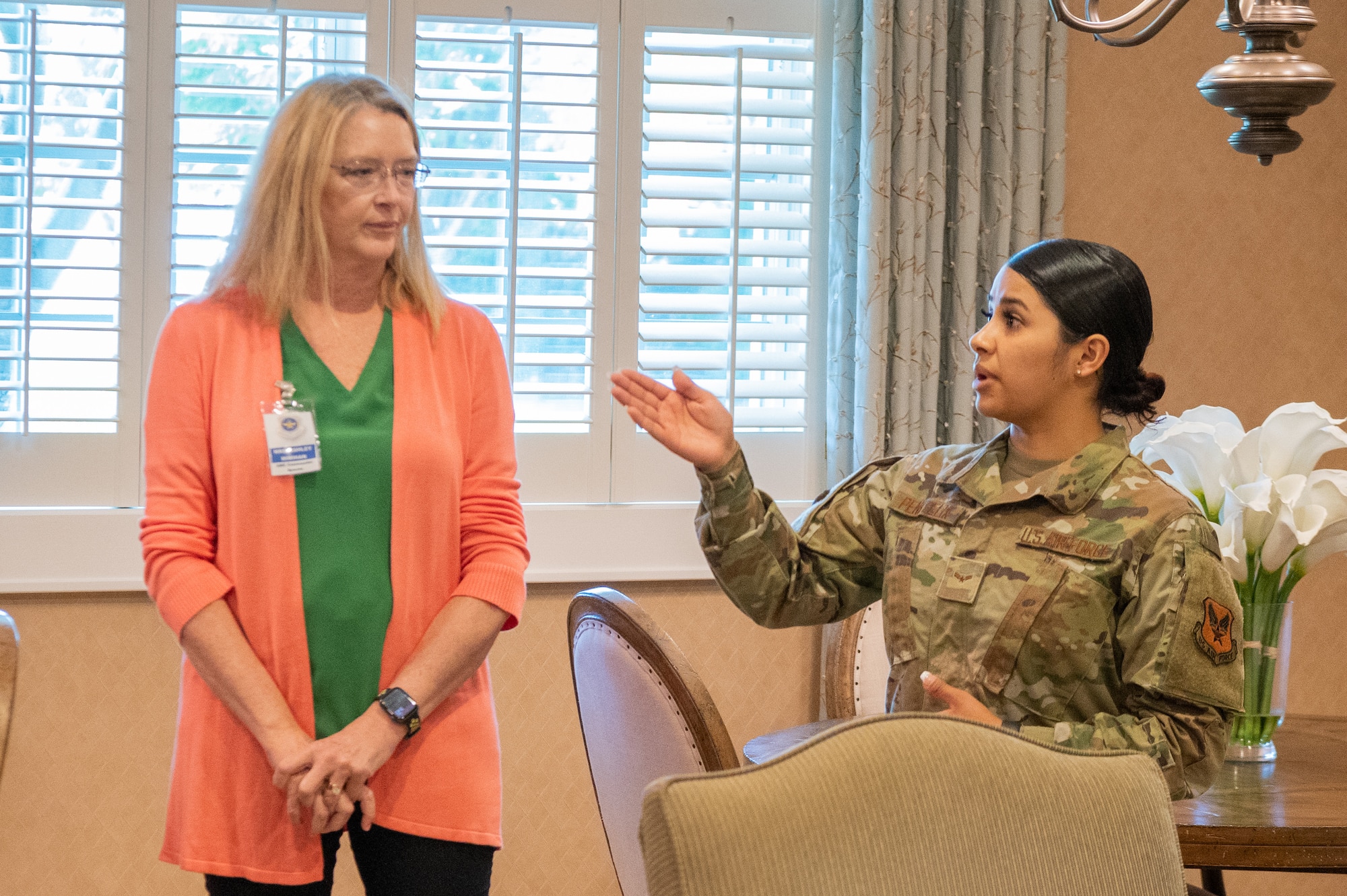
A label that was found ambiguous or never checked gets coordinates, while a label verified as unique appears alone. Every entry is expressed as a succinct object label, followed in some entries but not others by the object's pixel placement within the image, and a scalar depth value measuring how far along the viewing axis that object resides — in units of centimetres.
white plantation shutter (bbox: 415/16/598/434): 479
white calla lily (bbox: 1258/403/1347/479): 395
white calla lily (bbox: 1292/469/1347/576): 393
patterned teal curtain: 484
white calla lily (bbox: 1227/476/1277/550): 390
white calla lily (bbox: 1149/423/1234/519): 398
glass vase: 396
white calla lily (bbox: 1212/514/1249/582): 393
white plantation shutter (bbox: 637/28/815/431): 490
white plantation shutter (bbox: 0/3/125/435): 461
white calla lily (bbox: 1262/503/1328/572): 390
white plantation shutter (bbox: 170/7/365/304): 466
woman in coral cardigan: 361
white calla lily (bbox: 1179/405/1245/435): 400
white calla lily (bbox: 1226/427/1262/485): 396
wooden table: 365
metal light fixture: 340
